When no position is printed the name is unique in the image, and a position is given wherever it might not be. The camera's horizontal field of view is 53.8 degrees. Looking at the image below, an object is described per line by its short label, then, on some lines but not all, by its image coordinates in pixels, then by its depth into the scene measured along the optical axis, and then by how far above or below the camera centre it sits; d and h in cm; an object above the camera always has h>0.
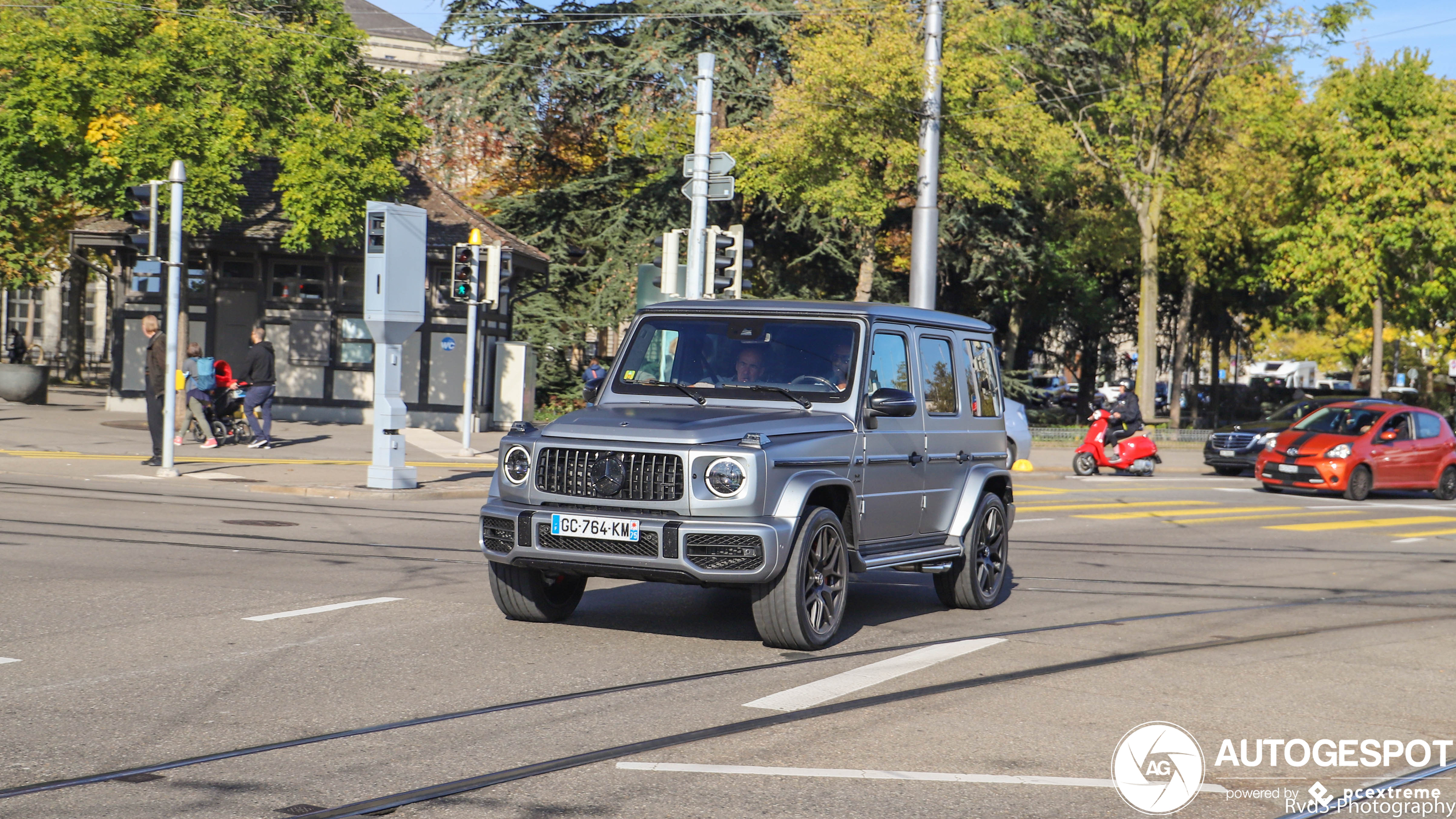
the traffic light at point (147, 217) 1809 +165
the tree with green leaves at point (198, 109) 2305 +403
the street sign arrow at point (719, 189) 1980 +246
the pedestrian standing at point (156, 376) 1831 -39
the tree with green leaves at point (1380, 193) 3634 +510
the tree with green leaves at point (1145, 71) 3316 +772
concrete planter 3020 -88
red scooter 2667 -133
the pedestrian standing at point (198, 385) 2219 -58
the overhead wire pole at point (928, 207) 2258 +263
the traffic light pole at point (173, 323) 1777 +28
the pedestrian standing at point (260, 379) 2258 -48
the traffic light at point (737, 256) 1981 +154
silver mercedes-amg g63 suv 725 -56
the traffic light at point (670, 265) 1961 +136
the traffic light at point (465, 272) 2158 +128
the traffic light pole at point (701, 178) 1964 +259
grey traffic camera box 1700 +55
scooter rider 2627 -64
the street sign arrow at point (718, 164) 1992 +282
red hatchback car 2241 -99
